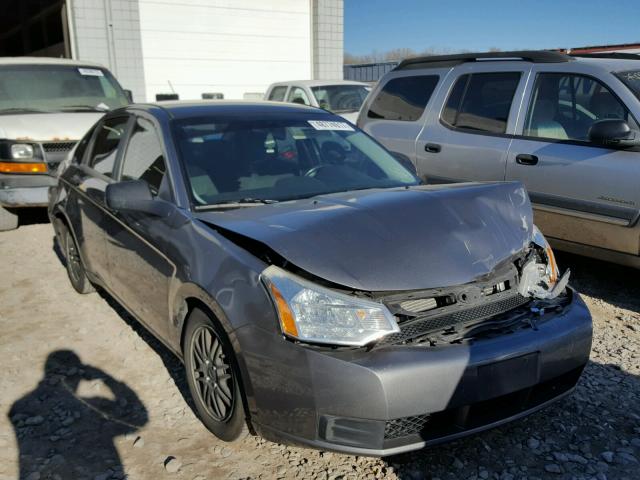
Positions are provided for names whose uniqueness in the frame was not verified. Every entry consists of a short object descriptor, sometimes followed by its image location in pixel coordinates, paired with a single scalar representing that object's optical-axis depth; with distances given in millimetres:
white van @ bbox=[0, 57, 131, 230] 6480
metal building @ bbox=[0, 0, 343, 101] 13859
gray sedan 2172
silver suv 4215
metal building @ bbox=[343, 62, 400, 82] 23281
